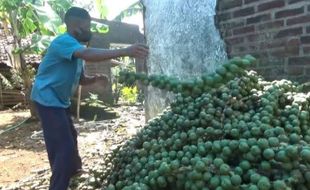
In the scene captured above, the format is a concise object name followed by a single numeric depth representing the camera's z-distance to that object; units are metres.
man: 2.17
